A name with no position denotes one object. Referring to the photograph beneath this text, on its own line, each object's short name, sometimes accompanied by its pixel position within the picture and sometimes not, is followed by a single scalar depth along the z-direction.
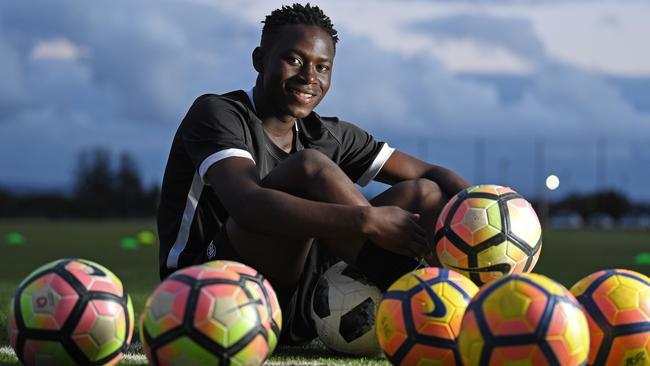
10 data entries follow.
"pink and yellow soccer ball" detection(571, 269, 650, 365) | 4.26
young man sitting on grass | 4.66
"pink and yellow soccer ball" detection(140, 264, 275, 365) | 3.87
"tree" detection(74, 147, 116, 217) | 66.10
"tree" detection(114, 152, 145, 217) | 59.50
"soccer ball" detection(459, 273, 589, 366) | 3.71
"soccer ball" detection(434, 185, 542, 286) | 4.94
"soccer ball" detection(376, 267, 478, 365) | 4.18
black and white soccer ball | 5.03
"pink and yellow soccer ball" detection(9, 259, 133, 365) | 4.17
